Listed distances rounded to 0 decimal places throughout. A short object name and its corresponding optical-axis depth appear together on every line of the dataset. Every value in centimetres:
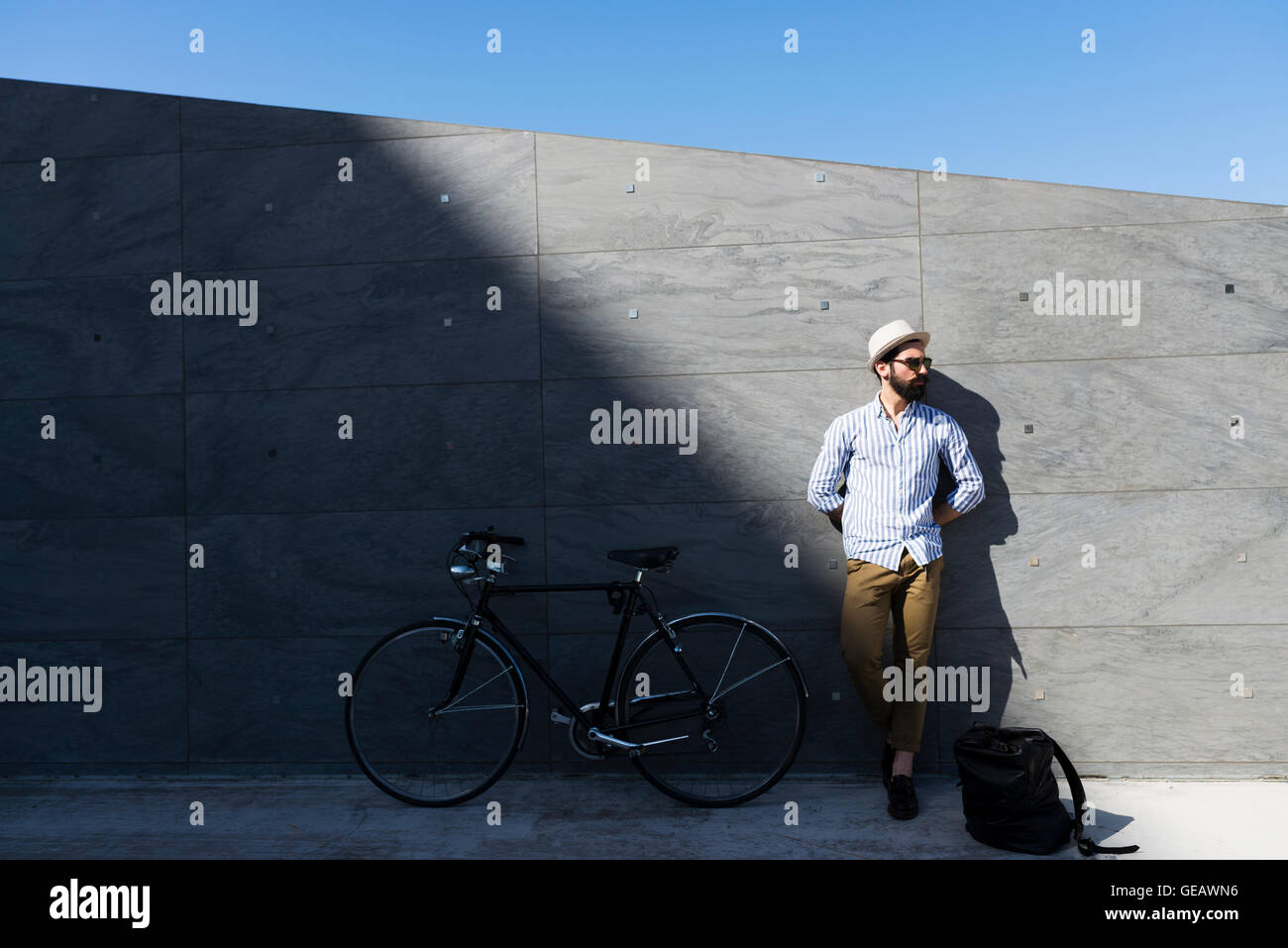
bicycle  454
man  448
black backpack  383
